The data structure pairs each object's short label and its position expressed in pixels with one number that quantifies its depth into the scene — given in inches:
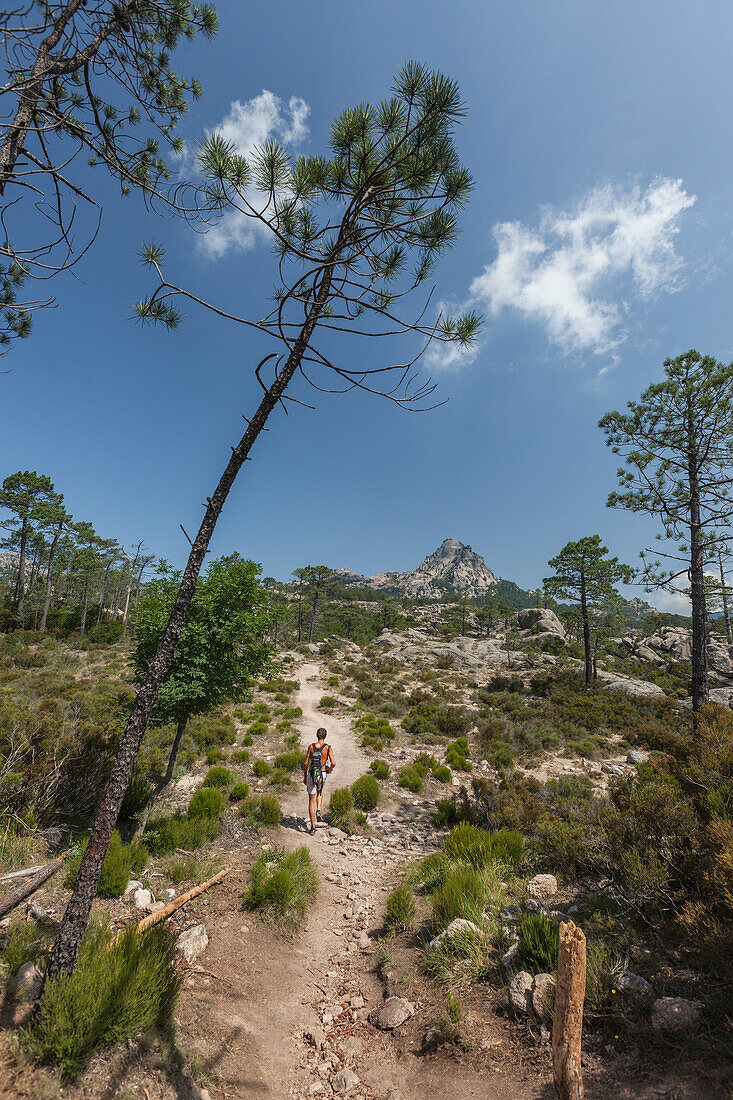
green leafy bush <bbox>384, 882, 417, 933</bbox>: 202.1
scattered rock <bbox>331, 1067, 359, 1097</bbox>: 129.4
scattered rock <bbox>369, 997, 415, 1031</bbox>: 148.6
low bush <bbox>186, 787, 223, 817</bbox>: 278.5
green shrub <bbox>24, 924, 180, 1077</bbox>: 102.0
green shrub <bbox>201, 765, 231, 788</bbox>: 368.5
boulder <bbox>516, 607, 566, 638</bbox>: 1909.4
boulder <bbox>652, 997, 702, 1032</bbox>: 110.0
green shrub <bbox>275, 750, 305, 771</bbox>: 442.0
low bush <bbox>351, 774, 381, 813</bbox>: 377.1
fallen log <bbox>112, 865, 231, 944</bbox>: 167.9
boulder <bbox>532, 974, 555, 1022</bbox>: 127.8
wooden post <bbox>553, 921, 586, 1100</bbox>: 95.9
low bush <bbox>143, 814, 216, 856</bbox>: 242.4
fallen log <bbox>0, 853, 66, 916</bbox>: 140.7
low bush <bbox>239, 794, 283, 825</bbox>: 304.7
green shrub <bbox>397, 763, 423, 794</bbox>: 427.8
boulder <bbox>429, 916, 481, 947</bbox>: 171.2
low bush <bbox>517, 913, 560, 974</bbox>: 143.6
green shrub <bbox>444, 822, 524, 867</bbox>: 236.5
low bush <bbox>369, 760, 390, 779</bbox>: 454.6
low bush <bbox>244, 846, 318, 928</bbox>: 204.5
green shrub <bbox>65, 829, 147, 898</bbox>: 187.2
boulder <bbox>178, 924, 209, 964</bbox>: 165.3
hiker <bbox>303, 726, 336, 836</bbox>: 320.2
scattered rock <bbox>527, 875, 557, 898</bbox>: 201.9
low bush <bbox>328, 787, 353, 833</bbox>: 331.3
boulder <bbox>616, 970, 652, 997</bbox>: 125.2
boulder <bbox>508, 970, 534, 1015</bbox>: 132.6
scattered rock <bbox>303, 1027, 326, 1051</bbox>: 146.2
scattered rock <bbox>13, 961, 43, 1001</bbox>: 118.7
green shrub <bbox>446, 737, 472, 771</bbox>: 507.8
